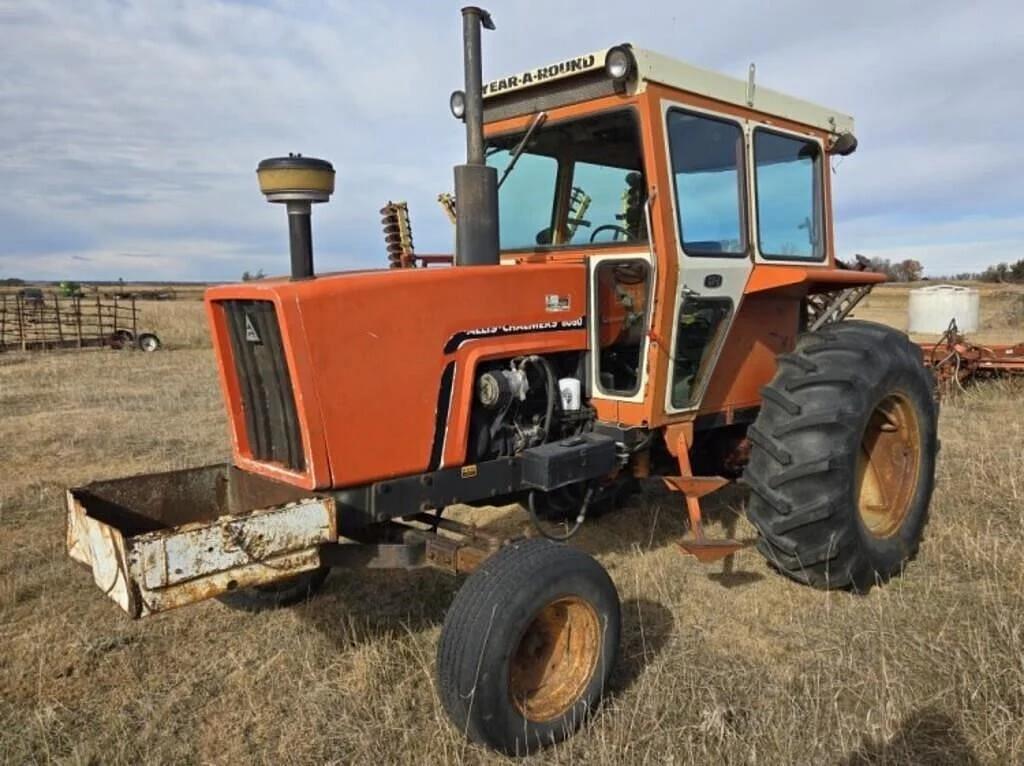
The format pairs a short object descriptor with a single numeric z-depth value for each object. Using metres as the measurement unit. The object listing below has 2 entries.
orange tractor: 2.80
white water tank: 19.69
